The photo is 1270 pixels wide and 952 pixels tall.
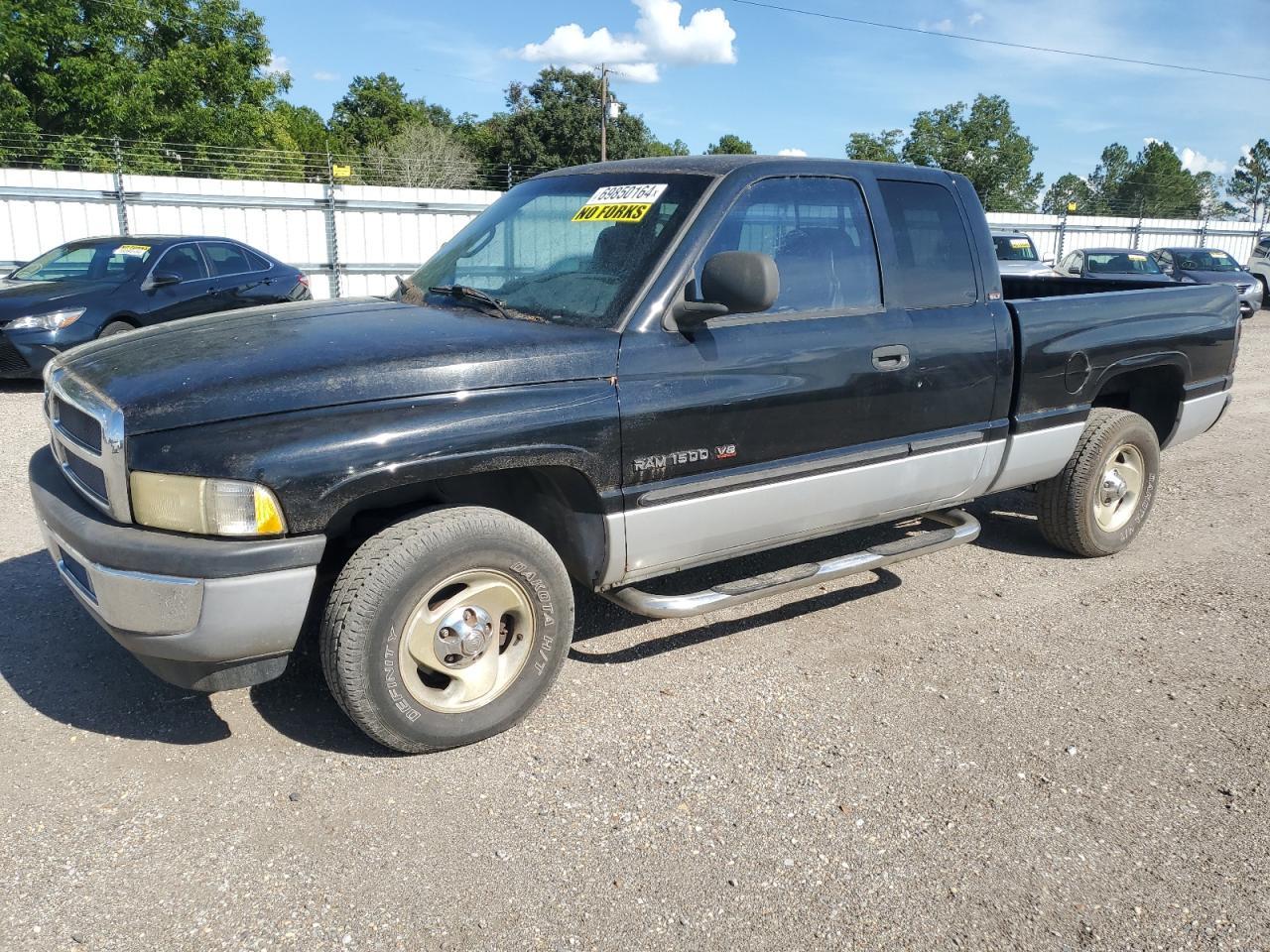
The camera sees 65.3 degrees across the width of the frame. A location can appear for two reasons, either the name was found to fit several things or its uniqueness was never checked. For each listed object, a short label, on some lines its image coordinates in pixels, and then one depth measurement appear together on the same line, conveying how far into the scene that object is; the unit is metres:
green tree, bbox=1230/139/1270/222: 105.44
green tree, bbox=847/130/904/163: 69.81
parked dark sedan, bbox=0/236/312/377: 9.45
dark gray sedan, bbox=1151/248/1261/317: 22.17
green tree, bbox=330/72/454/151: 71.44
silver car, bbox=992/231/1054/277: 16.92
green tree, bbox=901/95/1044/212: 64.69
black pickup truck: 2.83
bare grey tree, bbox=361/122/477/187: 39.22
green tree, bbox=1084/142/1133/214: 100.36
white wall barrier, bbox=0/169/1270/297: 15.70
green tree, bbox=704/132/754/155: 100.75
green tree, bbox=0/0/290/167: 30.59
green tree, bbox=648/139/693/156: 74.55
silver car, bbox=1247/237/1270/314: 25.69
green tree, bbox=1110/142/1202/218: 84.75
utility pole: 49.48
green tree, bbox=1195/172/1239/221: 87.86
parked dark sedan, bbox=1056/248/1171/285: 19.46
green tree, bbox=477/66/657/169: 59.16
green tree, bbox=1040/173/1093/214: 91.06
